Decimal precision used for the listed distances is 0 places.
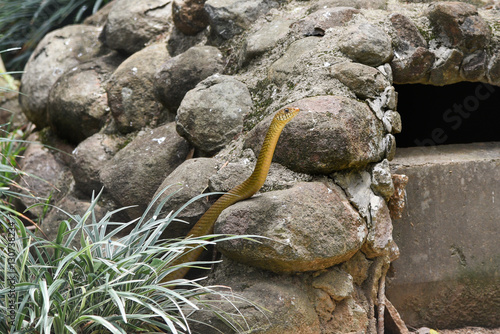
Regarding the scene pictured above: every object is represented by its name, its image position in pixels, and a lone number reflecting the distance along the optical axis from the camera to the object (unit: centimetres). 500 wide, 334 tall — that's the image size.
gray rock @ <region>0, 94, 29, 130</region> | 1059
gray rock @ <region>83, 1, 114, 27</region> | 995
